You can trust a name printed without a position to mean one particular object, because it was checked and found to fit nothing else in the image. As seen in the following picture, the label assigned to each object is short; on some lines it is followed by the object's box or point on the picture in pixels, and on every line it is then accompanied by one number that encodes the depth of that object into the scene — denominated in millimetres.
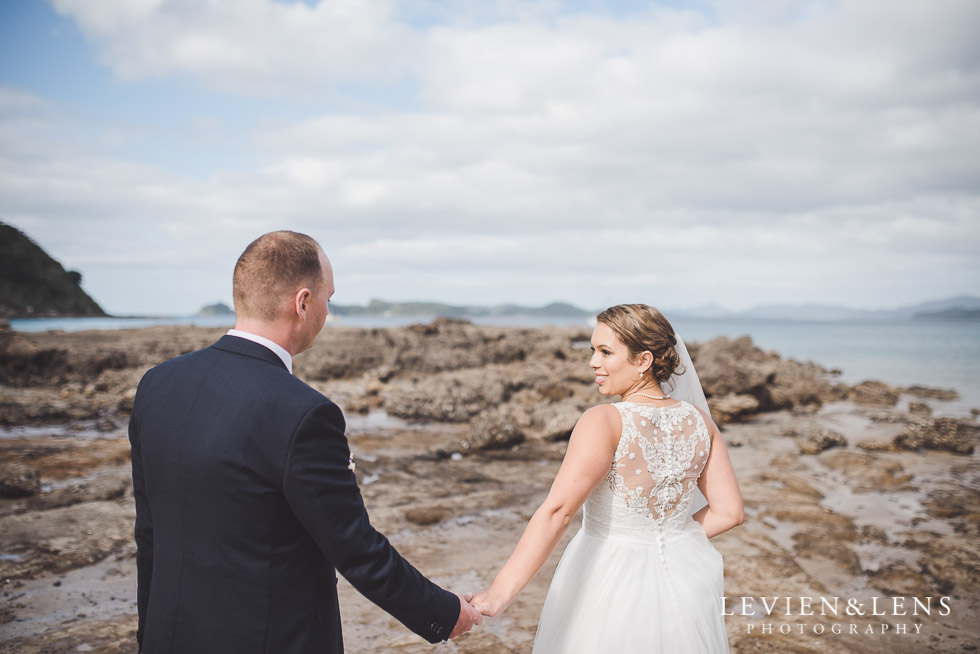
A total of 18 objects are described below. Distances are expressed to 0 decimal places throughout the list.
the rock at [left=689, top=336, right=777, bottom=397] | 14703
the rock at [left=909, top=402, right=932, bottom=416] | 16312
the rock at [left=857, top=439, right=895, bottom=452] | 11188
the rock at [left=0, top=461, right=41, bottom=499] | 6887
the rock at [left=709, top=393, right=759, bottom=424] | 13633
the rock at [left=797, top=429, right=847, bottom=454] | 10969
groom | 1796
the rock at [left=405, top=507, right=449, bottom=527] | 6648
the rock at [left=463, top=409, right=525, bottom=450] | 10227
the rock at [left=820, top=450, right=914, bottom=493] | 8758
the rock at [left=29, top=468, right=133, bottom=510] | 6755
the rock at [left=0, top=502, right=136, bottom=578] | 5262
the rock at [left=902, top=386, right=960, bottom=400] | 21422
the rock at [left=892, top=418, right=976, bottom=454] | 11250
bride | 2521
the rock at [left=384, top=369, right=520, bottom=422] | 12750
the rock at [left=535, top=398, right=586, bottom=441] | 10867
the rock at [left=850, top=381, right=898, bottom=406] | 18609
